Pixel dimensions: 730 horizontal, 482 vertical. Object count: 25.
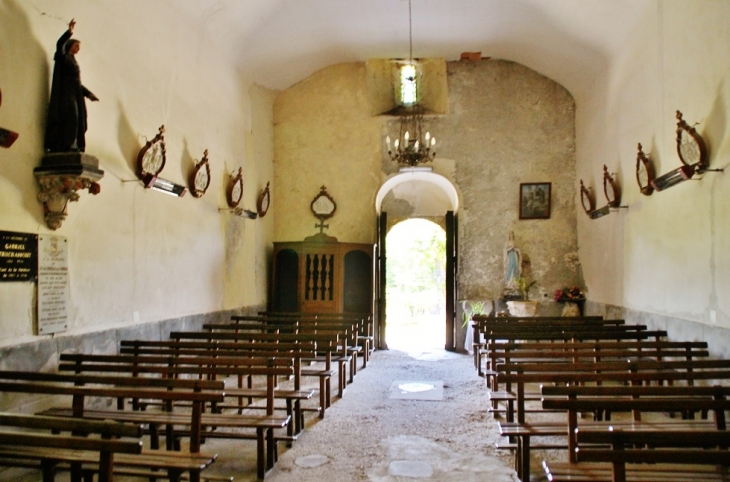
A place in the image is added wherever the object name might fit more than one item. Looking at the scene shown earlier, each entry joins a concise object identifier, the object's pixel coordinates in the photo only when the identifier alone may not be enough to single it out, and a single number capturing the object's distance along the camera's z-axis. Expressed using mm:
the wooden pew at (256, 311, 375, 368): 8398
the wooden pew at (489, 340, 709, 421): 5000
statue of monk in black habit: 4648
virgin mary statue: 10344
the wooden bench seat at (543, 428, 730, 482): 2186
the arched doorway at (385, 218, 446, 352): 17859
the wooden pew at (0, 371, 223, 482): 2855
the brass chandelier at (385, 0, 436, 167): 10938
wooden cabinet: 10039
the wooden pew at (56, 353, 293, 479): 3891
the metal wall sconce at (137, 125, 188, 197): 6121
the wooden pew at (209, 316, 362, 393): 6812
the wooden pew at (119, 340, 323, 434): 4770
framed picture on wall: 10758
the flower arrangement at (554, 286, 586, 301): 10148
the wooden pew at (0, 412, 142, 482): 2223
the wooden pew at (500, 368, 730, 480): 3674
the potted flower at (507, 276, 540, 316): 9656
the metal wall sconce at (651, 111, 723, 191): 5598
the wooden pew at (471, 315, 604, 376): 7354
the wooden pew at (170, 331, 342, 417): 5695
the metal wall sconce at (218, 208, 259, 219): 8778
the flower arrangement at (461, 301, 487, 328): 10367
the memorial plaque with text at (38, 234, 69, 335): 4648
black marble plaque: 4266
